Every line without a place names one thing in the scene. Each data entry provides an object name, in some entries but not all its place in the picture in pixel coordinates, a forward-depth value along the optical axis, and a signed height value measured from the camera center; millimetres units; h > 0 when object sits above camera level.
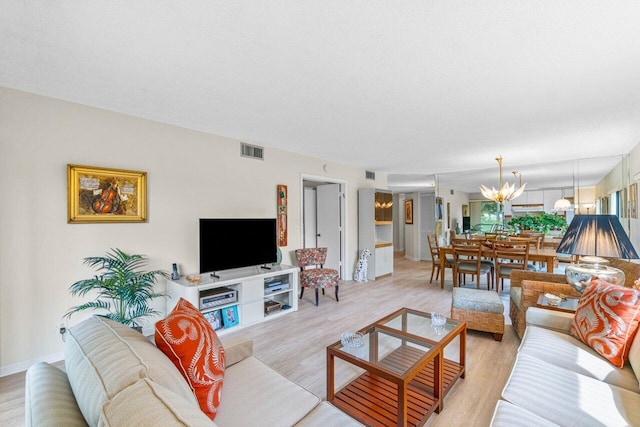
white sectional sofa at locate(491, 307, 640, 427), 1287 -926
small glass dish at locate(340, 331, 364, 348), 1995 -906
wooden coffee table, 1752 -1088
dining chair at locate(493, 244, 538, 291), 4402 -695
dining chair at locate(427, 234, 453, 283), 5316 -895
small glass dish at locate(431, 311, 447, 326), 2383 -908
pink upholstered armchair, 4281 -913
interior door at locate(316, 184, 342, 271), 5730 -151
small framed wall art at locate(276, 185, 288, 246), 4426 -7
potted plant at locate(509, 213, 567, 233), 5789 -223
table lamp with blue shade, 2260 -287
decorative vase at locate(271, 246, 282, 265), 4113 -648
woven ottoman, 2982 -1072
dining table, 4312 -691
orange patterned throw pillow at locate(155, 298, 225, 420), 1239 -637
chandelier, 5133 +338
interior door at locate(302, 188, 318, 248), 5910 -100
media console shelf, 3133 -941
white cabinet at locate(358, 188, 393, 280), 5797 -309
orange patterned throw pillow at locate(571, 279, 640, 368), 1719 -701
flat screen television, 3332 -364
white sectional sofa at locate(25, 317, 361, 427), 728 -558
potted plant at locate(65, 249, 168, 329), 2586 -672
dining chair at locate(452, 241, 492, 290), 4656 -888
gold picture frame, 2660 +200
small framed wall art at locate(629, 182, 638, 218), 4077 +160
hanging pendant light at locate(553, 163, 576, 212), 5664 +126
